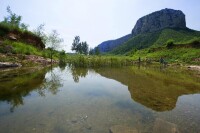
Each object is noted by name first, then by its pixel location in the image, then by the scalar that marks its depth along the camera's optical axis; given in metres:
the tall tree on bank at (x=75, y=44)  66.10
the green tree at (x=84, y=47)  68.68
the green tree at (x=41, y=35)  22.67
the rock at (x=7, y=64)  10.06
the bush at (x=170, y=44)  31.51
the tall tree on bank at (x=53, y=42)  22.16
